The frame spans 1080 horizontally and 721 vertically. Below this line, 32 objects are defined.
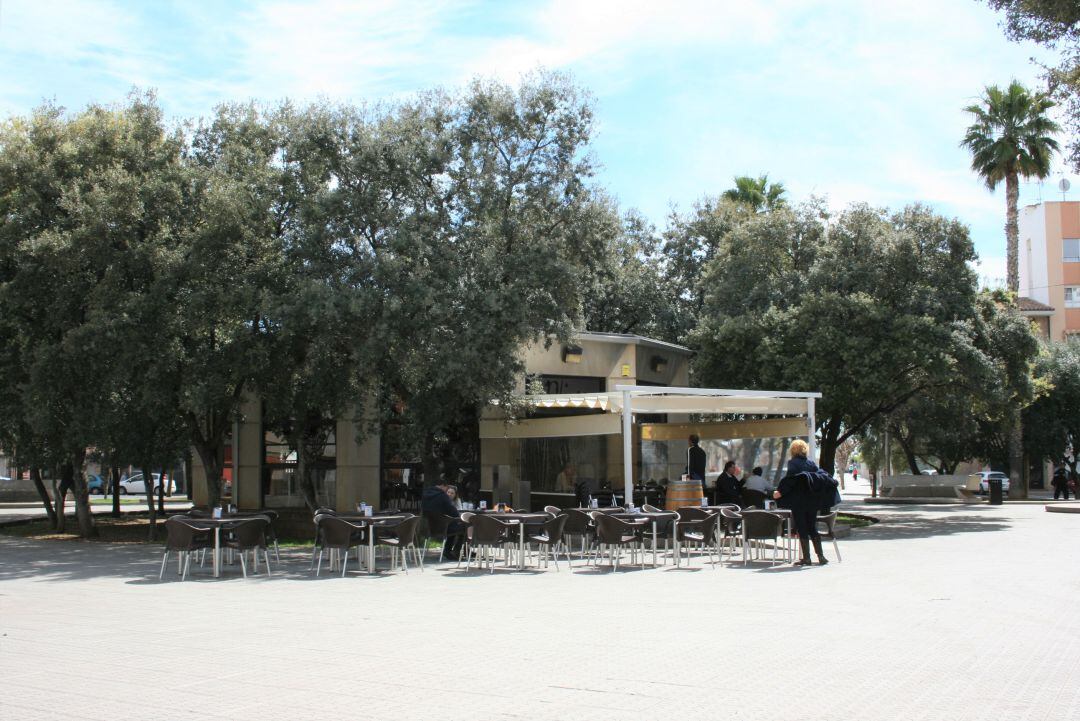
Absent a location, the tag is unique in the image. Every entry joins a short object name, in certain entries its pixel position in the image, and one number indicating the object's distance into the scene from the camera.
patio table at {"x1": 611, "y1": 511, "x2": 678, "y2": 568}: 14.16
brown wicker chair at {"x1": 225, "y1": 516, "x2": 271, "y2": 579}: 13.14
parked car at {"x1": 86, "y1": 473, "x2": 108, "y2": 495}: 49.62
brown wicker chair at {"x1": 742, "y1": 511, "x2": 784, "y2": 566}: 13.69
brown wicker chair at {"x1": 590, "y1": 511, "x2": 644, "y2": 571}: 13.42
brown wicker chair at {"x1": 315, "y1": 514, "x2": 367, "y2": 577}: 13.15
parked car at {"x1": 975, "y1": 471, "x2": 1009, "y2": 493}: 45.16
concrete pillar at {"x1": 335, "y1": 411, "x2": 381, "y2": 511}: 22.19
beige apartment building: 54.91
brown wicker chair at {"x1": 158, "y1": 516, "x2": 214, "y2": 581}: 12.98
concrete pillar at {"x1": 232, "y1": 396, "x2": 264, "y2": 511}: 23.53
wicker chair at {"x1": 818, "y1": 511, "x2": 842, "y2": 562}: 14.47
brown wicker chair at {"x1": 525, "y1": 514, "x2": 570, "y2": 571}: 13.92
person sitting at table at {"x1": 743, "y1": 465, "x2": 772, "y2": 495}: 18.36
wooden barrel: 17.81
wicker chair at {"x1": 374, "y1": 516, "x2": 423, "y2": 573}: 13.53
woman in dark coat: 13.37
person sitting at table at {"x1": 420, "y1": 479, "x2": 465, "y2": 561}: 15.17
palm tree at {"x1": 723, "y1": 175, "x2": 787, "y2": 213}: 39.88
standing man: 19.91
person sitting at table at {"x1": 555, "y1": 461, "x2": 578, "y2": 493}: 22.15
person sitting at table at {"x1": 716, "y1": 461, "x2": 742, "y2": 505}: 18.09
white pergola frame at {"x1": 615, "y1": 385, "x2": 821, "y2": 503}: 15.98
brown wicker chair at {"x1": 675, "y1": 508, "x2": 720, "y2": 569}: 14.35
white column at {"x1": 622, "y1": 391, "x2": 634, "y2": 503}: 15.89
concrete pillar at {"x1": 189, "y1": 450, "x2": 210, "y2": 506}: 25.23
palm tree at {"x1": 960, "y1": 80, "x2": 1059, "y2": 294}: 35.44
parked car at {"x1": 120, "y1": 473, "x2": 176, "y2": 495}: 51.38
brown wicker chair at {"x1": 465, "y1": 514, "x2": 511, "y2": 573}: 13.52
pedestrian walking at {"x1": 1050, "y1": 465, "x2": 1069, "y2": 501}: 38.31
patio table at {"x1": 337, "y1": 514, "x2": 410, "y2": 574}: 13.46
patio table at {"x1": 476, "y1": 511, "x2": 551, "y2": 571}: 13.88
